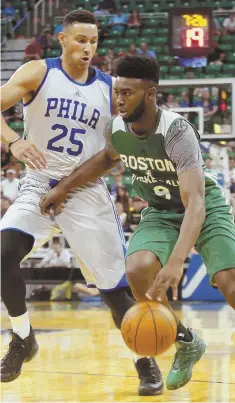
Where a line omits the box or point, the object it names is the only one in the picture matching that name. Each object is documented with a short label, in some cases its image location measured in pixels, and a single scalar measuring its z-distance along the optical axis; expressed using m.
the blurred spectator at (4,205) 12.77
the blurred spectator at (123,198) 12.82
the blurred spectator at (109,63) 17.37
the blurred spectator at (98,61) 17.89
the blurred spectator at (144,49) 17.35
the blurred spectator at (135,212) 12.45
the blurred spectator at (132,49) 17.94
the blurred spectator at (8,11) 20.80
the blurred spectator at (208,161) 11.92
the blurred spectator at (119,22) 19.81
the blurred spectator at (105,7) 20.36
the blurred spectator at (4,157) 15.45
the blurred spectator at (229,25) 18.62
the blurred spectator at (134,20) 19.72
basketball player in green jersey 4.38
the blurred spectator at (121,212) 12.32
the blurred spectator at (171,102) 13.78
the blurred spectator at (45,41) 19.56
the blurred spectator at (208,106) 11.01
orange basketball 4.13
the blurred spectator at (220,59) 17.64
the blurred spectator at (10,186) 13.83
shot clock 12.11
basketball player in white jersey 5.16
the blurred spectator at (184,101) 13.67
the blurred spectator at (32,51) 18.73
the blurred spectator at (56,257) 12.48
